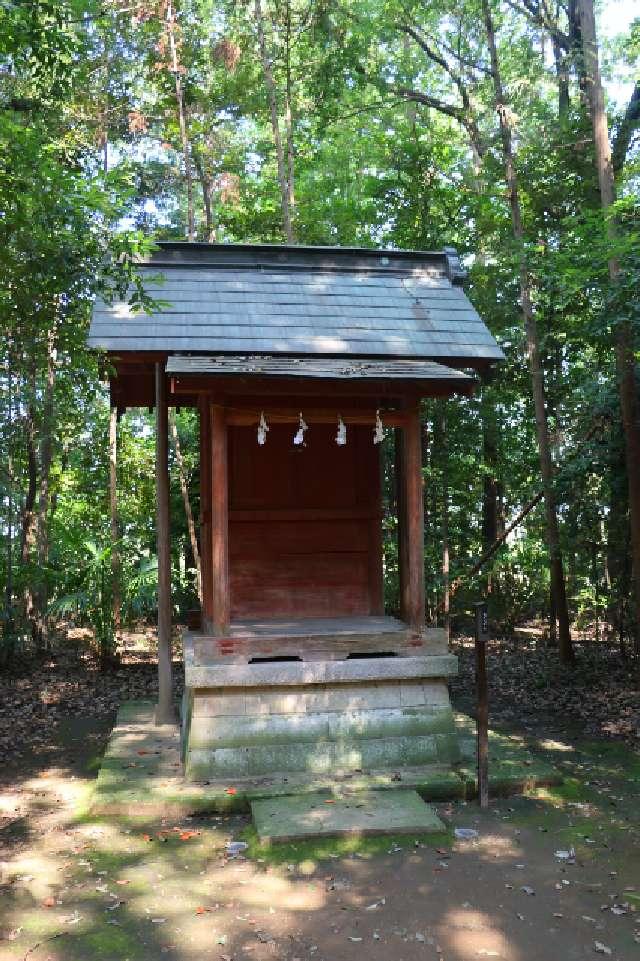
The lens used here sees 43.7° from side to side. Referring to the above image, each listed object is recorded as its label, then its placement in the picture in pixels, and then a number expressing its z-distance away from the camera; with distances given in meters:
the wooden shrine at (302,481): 6.64
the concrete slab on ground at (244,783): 5.96
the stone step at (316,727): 6.53
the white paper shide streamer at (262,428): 6.48
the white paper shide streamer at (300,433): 6.46
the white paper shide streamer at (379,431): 6.82
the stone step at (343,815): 5.34
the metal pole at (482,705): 5.99
